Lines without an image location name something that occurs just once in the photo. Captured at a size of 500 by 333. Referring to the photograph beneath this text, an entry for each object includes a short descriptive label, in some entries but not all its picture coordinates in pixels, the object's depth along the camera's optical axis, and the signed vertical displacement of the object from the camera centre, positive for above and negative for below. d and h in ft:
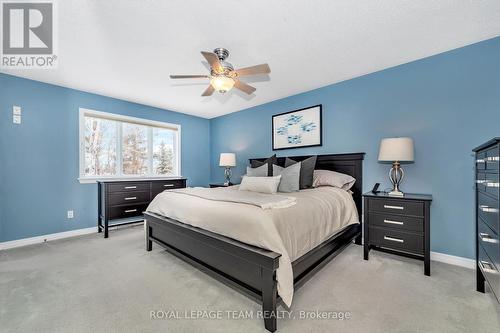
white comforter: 4.92 -1.60
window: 12.21 +1.33
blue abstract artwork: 11.84 +2.30
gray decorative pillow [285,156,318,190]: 10.20 -0.30
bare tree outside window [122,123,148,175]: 13.66 +1.20
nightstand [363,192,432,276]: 7.19 -2.17
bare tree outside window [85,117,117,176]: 12.23 +1.25
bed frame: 4.73 -2.74
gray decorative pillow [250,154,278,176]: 11.39 +0.20
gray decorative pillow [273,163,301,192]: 9.69 -0.61
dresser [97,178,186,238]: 11.23 -1.83
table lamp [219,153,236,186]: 15.12 +0.47
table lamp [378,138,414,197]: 7.89 +0.52
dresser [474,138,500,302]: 4.59 -1.29
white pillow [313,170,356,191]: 9.87 -0.68
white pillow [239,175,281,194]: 9.00 -0.81
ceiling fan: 6.67 +3.20
